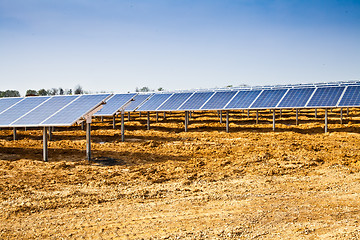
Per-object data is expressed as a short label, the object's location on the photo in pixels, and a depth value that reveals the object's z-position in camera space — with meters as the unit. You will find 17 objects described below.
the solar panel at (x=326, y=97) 24.16
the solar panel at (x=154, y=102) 29.41
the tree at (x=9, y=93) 130.81
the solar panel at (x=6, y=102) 19.37
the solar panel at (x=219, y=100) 26.96
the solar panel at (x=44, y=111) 15.46
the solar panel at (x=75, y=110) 14.77
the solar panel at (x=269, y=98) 25.91
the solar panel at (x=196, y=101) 27.51
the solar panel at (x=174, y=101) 28.36
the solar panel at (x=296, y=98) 25.14
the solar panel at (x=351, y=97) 23.56
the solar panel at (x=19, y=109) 16.47
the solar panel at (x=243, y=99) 26.48
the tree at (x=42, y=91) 111.12
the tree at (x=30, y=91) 115.36
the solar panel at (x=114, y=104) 24.32
